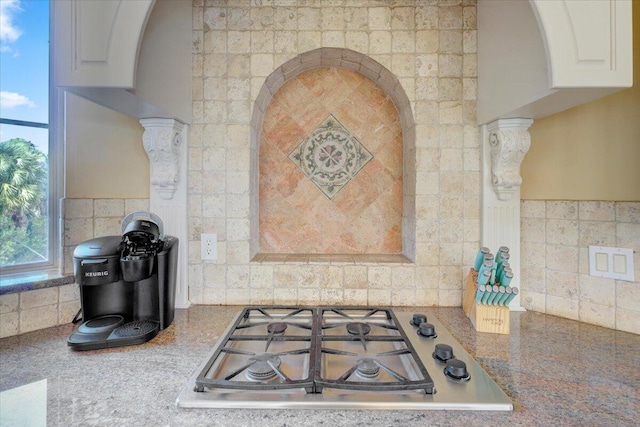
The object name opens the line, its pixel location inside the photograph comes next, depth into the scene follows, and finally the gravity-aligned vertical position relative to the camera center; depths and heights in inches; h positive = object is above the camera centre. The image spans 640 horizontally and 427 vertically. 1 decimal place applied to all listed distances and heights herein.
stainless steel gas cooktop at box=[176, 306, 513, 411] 29.6 -16.7
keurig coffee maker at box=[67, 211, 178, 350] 40.8 -9.9
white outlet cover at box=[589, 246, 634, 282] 45.7 -7.3
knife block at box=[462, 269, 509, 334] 45.2 -14.9
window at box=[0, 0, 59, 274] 47.7 +10.7
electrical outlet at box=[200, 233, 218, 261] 56.6 -6.0
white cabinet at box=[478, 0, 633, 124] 36.4 +18.8
